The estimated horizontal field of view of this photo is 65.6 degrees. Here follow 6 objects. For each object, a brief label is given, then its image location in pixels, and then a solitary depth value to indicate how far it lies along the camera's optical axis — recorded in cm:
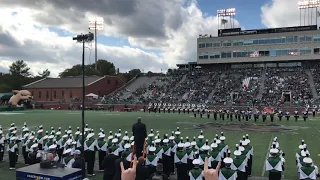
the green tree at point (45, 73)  9030
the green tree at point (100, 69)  7820
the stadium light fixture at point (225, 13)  5399
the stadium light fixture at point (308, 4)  4822
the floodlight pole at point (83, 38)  985
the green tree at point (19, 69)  8080
